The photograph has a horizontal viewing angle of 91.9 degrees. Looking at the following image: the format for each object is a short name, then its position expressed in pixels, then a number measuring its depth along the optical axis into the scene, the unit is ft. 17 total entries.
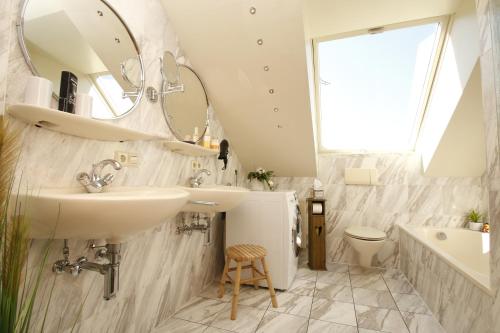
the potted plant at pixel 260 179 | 9.97
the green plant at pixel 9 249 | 1.84
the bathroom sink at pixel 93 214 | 2.50
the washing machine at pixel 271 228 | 7.29
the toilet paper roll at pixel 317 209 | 9.34
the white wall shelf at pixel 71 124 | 2.88
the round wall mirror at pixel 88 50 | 3.41
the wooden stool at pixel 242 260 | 5.92
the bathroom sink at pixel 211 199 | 5.09
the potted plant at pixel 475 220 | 8.18
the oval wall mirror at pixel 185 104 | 5.95
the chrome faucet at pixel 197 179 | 6.50
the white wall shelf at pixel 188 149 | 5.60
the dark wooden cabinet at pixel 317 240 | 9.24
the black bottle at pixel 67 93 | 3.39
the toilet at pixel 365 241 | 8.20
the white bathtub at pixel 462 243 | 7.47
